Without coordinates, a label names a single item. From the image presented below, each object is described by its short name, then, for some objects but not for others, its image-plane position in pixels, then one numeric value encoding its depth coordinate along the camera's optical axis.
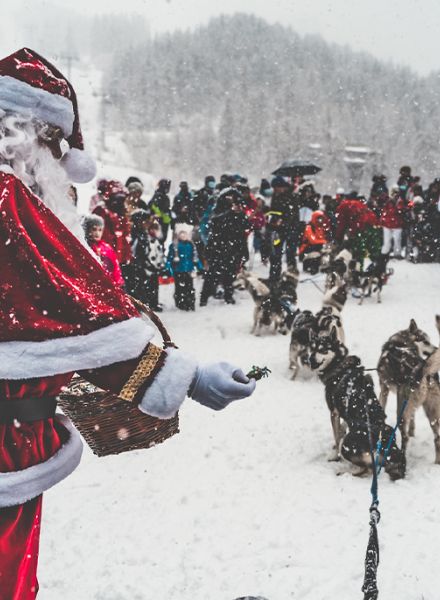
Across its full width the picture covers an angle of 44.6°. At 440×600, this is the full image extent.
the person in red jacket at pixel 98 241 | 5.56
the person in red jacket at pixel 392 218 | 13.68
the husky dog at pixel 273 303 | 8.28
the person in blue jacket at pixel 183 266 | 9.33
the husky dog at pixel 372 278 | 10.17
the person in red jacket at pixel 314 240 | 11.91
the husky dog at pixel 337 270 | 10.00
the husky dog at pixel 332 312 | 5.76
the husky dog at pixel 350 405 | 4.07
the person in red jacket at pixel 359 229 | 10.54
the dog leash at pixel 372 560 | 1.66
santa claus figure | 1.23
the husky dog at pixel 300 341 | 6.36
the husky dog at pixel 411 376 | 4.31
